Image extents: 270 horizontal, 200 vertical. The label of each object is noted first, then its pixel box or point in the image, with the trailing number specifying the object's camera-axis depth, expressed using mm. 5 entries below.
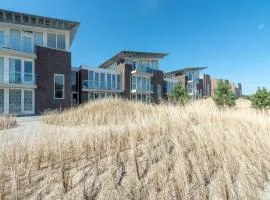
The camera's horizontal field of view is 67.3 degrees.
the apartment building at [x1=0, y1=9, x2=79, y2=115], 19297
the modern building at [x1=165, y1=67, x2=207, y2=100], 48053
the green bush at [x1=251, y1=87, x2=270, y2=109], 19891
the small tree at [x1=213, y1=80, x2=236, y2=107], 21516
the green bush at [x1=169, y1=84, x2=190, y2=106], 24572
